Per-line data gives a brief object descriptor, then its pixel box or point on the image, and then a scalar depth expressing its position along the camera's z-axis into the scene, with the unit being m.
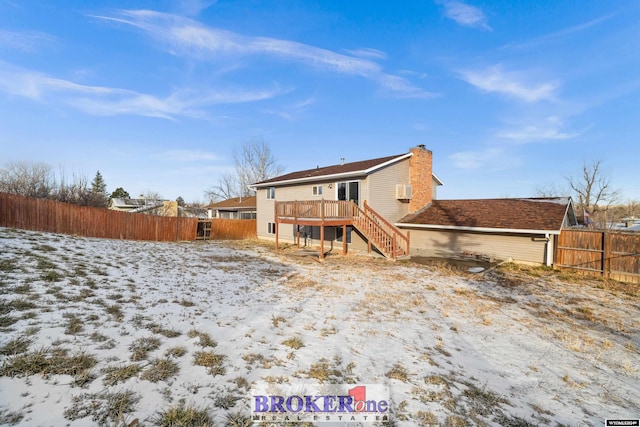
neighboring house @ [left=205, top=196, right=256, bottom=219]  30.76
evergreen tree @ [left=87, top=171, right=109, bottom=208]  23.73
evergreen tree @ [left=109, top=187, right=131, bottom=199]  56.64
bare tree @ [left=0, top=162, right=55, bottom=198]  23.44
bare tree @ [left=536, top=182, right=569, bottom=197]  38.80
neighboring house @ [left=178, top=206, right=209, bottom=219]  45.53
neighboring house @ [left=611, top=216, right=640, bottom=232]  28.08
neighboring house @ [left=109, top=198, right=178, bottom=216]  41.41
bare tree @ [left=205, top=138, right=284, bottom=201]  39.34
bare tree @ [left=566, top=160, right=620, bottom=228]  31.69
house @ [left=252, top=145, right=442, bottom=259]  14.59
